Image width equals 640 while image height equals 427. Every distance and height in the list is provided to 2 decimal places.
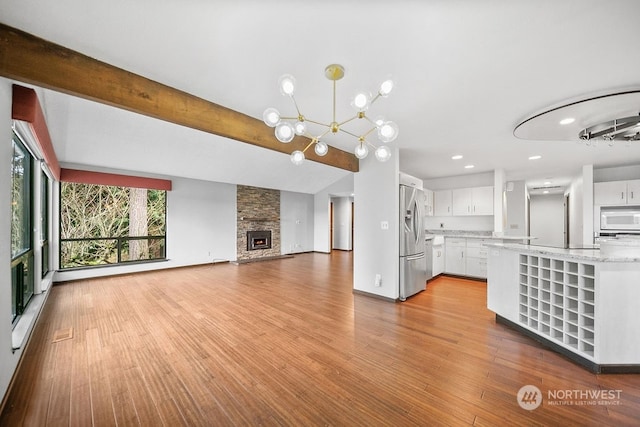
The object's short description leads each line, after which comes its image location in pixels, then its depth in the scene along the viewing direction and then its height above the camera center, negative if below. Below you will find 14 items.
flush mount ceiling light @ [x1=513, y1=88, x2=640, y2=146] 2.29 +1.01
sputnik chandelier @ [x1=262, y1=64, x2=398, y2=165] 1.73 +0.74
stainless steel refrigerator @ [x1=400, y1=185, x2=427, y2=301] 4.13 -0.53
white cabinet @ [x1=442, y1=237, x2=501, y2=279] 5.44 -1.00
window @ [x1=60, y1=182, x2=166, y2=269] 5.47 -0.28
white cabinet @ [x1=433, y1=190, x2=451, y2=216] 6.48 +0.28
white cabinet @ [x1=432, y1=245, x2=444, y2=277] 5.56 -1.08
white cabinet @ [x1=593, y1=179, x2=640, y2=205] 4.83 +0.40
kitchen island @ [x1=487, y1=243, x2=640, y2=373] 2.15 -0.90
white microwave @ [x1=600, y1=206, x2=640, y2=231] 4.78 -0.11
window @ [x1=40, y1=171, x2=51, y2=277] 4.69 -0.17
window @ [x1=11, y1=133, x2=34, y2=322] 3.02 -0.24
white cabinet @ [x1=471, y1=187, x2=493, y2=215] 5.82 +0.30
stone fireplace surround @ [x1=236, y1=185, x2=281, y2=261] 7.98 -0.11
